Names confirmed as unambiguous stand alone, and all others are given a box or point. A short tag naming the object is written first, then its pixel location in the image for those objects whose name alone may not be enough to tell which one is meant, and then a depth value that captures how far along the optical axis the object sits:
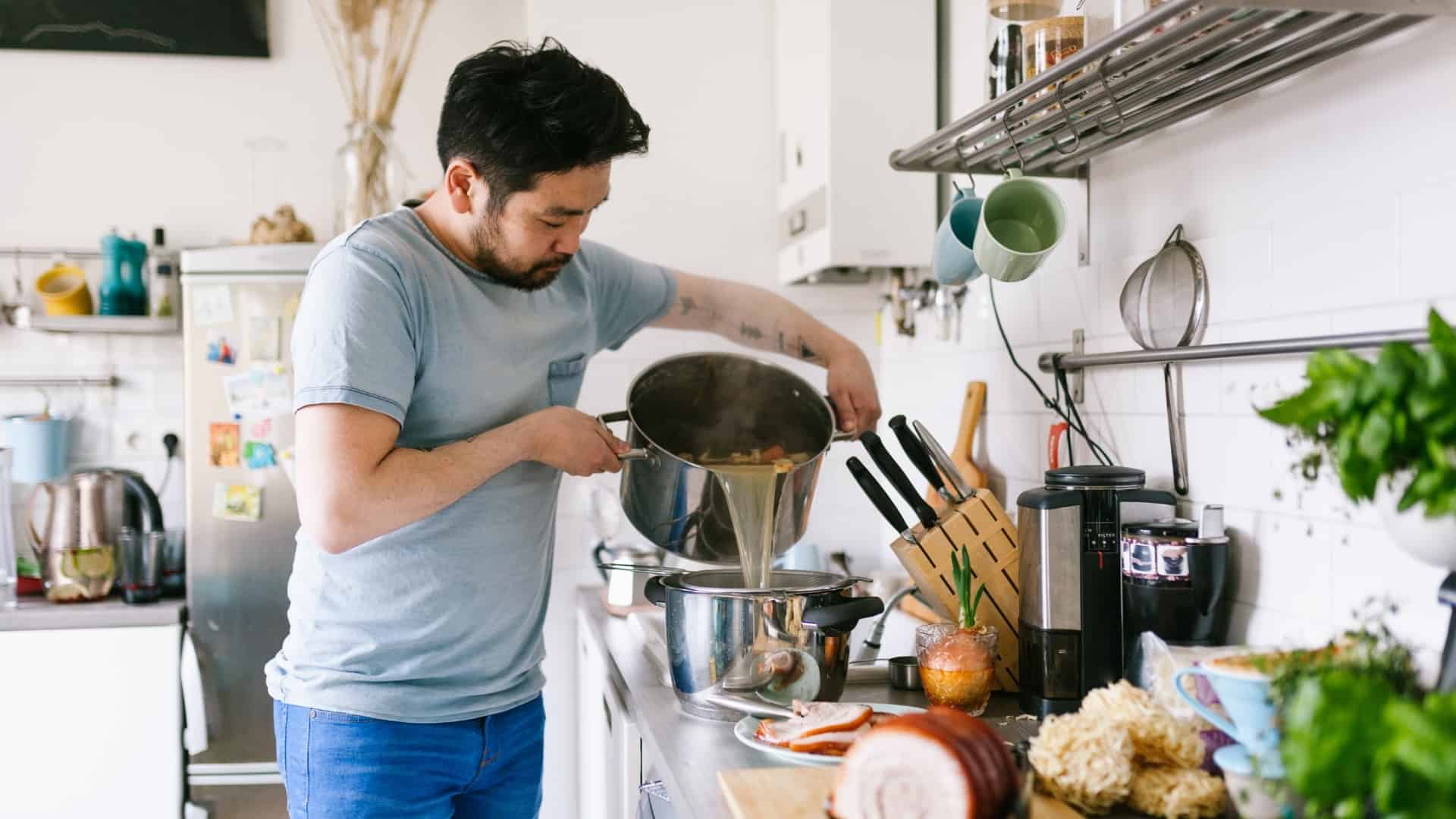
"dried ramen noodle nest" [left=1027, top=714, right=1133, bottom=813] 1.07
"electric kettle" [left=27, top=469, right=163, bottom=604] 2.86
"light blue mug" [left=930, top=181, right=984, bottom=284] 1.86
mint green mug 1.65
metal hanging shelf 1.13
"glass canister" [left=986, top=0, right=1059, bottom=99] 1.59
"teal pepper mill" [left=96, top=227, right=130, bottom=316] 3.06
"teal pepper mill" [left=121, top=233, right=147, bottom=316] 3.09
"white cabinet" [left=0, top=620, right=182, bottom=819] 2.70
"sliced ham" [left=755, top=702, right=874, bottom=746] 1.30
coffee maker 1.45
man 1.36
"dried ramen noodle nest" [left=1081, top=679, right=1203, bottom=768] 1.10
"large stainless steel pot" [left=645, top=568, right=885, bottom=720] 1.44
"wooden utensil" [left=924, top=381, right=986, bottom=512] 2.24
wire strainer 1.52
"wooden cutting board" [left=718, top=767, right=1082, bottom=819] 1.09
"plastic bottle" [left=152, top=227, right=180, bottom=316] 3.14
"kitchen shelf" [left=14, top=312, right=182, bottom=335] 3.04
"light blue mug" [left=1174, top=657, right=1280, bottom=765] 0.95
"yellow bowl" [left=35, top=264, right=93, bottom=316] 3.05
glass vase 2.92
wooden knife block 1.69
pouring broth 1.69
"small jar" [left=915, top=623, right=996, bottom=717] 1.46
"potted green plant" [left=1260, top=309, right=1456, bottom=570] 0.76
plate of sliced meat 1.28
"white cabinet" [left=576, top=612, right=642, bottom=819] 1.76
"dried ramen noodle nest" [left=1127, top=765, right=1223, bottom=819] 1.06
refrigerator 2.79
